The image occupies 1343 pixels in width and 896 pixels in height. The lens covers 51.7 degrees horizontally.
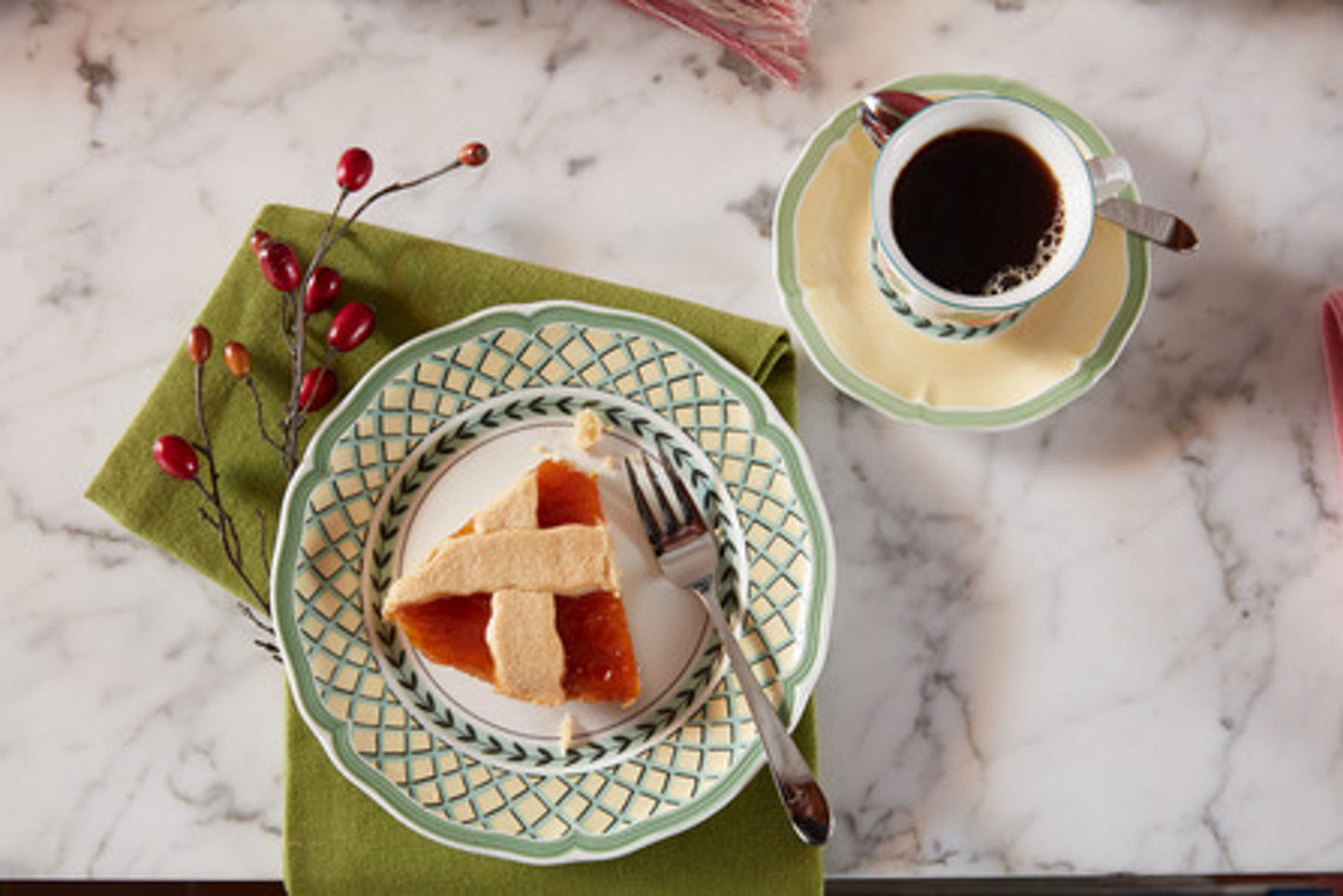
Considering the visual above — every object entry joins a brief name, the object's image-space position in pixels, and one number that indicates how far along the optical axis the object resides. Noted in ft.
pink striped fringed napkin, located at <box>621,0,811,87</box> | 3.38
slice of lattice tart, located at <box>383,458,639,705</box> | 3.06
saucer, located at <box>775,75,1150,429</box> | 3.16
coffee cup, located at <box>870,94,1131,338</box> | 3.02
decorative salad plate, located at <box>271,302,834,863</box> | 3.05
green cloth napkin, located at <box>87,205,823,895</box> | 3.18
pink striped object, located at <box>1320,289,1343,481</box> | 3.33
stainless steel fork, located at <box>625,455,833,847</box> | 2.99
